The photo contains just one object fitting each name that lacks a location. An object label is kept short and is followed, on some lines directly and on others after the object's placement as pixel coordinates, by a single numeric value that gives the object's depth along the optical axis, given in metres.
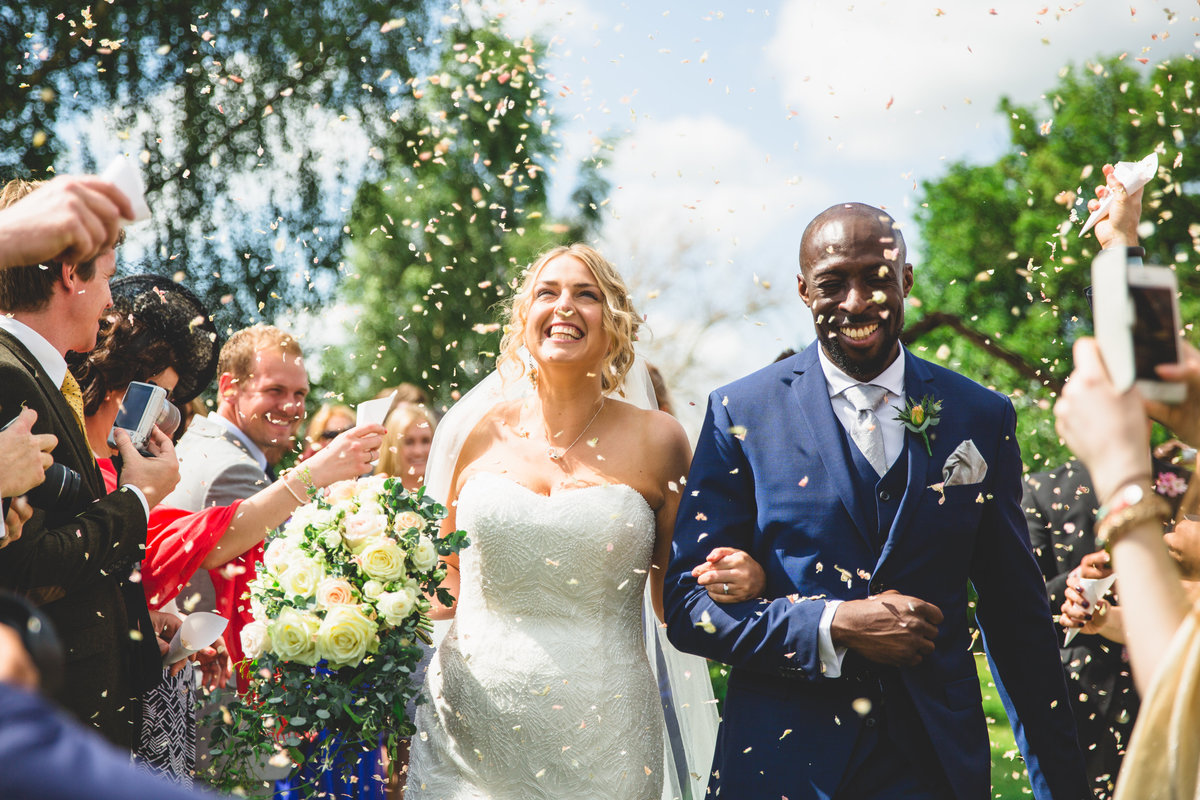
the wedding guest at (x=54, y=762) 1.07
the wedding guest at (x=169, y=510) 3.96
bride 3.91
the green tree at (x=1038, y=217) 25.75
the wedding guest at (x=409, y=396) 6.87
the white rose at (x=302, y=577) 3.71
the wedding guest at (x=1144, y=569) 1.88
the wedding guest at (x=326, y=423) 6.80
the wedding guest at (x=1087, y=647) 4.58
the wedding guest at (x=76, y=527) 3.09
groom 3.06
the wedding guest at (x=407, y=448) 6.45
